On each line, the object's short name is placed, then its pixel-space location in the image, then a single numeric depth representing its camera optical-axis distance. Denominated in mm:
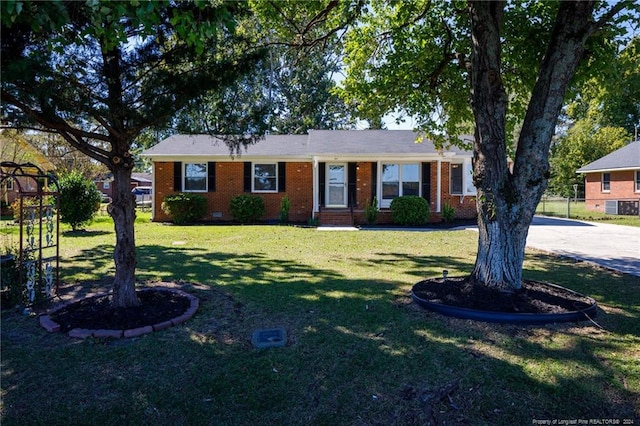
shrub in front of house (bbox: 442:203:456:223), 16922
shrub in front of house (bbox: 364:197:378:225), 16391
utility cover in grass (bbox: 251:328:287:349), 4047
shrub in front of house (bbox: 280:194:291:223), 16984
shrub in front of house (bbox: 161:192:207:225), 16781
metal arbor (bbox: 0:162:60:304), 5039
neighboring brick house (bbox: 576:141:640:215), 24328
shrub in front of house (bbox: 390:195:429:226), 16031
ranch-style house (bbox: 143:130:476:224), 17312
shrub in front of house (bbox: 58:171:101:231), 13180
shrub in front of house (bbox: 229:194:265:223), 16797
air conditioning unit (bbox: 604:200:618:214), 24609
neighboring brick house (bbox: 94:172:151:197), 50328
